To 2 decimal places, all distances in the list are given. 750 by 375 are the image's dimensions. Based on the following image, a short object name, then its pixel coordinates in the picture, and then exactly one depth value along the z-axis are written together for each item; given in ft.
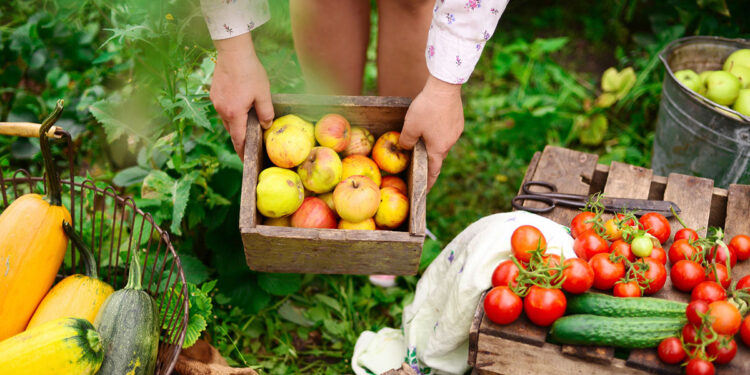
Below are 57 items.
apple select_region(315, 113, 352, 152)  5.90
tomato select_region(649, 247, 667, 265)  5.33
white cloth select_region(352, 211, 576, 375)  5.51
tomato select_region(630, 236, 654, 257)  5.25
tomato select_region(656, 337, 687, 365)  4.54
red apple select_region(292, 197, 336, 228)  5.60
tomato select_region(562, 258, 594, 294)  4.88
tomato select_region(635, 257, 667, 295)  5.09
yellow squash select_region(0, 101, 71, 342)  5.04
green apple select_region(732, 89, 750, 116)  7.87
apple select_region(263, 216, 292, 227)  5.68
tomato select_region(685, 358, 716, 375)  4.27
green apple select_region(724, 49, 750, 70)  8.48
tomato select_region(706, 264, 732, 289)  5.10
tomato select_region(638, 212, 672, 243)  5.64
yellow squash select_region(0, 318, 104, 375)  4.38
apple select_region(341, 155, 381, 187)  5.95
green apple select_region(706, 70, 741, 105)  8.06
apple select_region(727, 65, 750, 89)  8.28
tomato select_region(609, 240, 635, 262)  5.27
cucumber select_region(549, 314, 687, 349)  4.63
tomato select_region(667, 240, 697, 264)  5.33
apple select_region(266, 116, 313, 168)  5.67
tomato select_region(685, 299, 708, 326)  4.44
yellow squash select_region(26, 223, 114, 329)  5.17
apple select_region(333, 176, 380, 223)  5.39
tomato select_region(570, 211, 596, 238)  5.66
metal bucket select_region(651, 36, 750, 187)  7.57
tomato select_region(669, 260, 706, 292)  5.12
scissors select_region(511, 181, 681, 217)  6.15
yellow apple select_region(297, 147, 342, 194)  5.65
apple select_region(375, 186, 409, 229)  5.63
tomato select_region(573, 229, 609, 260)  5.34
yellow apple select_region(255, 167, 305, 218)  5.24
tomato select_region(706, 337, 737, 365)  4.40
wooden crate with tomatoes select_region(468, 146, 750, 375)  4.73
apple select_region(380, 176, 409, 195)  6.11
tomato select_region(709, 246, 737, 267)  5.32
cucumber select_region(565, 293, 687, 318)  4.79
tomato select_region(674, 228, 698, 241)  5.54
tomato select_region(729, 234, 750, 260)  5.57
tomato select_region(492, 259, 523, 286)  5.03
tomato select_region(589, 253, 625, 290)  5.03
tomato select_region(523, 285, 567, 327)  4.73
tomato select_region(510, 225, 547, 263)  5.08
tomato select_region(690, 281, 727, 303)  4.81
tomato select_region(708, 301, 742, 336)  4.48
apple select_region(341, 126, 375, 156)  6.24
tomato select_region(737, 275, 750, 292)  4.99
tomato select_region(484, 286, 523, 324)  4.77
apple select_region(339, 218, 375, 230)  5.58
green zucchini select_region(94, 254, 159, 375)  4.91
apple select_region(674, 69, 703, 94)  8.46
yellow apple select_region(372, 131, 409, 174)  6.03
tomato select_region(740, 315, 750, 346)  4.59
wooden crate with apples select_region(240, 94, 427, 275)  5.12
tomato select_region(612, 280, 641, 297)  5.02
